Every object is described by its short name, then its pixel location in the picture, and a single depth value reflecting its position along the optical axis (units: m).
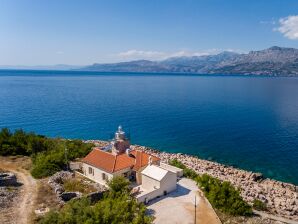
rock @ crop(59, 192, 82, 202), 23.60
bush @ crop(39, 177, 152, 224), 17.29
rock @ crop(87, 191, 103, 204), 23.55
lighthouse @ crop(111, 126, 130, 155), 29.97
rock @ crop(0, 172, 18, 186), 24.97
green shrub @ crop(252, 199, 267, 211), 27.06
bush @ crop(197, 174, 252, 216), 24.23
